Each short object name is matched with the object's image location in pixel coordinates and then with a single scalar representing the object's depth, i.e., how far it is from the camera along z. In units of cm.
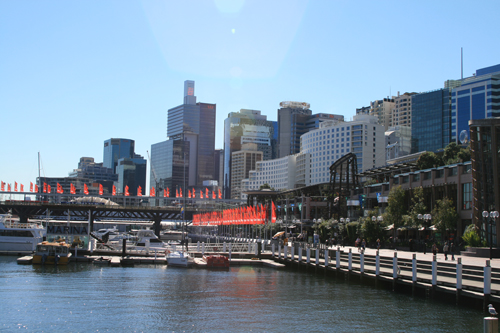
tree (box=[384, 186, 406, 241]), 7012
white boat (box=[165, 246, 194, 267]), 6375
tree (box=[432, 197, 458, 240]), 6056
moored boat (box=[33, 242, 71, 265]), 6256
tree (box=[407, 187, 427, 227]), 6562
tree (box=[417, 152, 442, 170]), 11526
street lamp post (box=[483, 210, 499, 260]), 4405
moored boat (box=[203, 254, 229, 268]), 6275
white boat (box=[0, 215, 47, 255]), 7794
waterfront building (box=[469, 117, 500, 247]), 5206
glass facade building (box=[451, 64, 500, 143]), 19812
